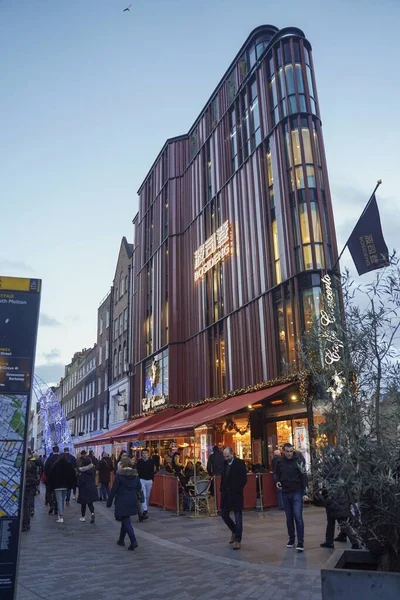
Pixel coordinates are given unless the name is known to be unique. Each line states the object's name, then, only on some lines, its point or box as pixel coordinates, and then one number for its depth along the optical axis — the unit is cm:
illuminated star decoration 526
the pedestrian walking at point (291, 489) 856
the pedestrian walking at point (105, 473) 1698
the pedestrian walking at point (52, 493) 1522
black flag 1266
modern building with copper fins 1878
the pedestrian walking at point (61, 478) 1284
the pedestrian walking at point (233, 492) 880
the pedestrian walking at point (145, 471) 1430
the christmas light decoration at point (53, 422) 2444
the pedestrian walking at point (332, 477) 448
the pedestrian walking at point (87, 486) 1262
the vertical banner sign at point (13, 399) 462
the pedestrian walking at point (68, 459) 1388
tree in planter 428
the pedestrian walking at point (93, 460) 1772
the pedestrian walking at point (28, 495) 1149
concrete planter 389
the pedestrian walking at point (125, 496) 896
